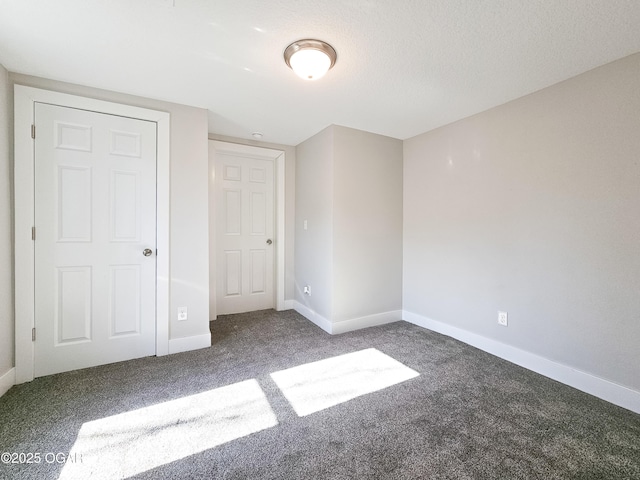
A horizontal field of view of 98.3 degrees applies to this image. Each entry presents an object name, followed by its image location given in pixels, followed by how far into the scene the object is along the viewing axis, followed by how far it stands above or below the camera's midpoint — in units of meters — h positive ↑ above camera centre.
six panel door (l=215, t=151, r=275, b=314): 3.66 +0.09
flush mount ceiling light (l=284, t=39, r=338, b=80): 1.70 +1.15
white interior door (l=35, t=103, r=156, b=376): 2.15 +0.00
